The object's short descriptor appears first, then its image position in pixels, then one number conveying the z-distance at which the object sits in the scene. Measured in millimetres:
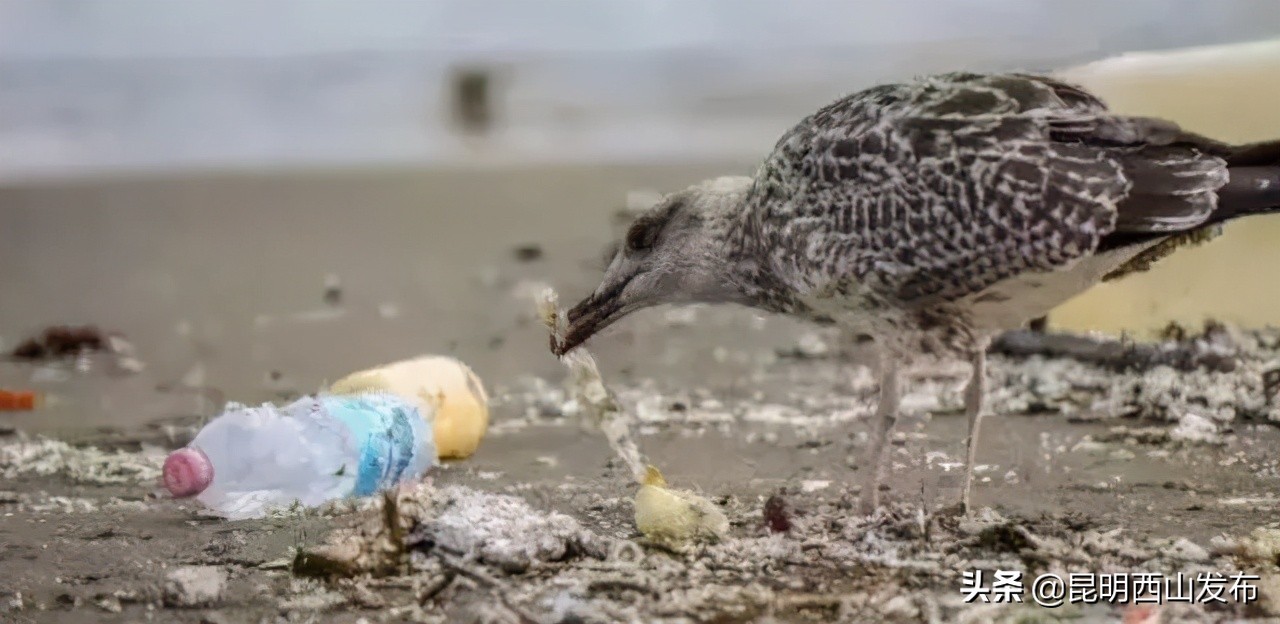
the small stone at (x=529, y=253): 9211
